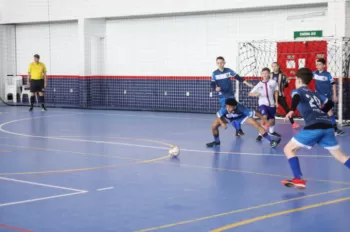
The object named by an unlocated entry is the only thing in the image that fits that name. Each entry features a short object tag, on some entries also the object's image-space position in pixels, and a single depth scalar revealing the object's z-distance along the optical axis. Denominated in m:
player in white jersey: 15.77
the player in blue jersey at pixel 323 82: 15.84
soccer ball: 12.80
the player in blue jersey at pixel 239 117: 14.12
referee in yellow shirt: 25.39
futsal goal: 19.88
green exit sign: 20.97
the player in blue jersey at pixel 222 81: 15.02
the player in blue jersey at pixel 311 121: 9.20
